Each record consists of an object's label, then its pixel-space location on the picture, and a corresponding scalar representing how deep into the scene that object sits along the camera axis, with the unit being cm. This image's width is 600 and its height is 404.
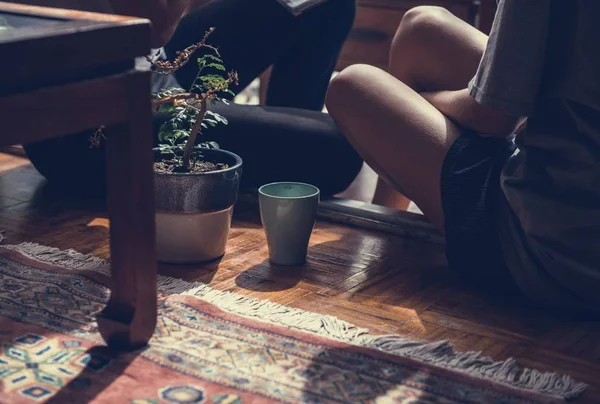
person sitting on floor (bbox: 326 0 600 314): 187
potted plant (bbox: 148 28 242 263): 207
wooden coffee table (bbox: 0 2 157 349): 159
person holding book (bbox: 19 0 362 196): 236
